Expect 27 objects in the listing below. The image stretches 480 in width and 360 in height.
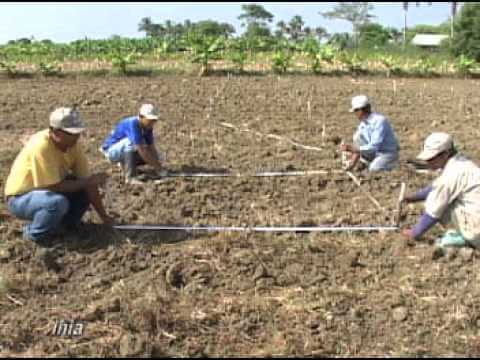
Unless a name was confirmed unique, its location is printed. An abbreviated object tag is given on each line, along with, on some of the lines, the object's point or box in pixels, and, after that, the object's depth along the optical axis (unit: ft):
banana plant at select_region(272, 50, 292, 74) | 56.44
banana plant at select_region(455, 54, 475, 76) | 59.77
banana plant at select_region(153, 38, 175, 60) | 69.56
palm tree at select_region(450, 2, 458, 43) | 178.40
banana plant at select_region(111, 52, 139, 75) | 54.08
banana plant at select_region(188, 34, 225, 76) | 55.57
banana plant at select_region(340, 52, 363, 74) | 59.36
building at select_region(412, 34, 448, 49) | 190.86
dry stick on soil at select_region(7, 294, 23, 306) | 14.24
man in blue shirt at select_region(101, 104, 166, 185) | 22.52
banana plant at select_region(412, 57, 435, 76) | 60.13
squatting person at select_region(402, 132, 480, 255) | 15.64
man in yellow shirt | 16.03
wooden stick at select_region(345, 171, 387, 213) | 20.56
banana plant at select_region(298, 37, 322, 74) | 57.93
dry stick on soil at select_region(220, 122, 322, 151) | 29.17
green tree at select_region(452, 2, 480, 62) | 85.64
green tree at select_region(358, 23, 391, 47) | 122.54
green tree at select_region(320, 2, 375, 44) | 207.14
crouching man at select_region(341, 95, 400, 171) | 22.99
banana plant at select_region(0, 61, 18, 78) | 52.85
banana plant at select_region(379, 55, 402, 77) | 59.82
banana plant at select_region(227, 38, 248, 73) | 57.13
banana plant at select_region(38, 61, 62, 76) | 53.57
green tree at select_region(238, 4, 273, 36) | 222.07
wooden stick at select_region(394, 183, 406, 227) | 17.85
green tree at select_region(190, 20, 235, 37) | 167.01
